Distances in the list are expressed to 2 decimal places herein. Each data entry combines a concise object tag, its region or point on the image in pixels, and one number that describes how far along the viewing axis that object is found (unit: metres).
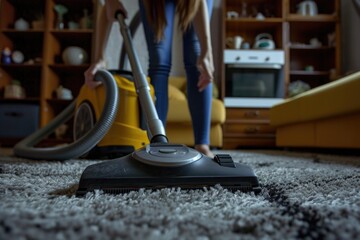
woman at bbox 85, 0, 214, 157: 0.93
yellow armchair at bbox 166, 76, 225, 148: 2.11
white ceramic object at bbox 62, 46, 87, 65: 2.55
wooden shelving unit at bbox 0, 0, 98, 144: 2.50
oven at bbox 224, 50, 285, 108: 2.62
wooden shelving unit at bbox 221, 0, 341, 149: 2.59
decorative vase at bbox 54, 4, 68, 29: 2.57
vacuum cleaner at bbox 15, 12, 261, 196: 0.41
